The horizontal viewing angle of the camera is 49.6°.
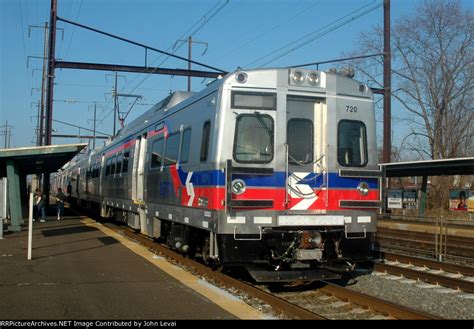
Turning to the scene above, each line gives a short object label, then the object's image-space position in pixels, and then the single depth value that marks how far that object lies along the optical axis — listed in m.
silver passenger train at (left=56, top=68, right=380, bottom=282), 7.77
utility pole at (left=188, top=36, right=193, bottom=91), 37.88
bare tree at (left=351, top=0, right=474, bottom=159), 36.97
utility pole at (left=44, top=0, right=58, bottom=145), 22.41
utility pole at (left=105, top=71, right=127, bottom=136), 35.47
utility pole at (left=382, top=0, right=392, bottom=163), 23.16
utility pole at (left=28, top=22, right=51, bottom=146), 38.80
